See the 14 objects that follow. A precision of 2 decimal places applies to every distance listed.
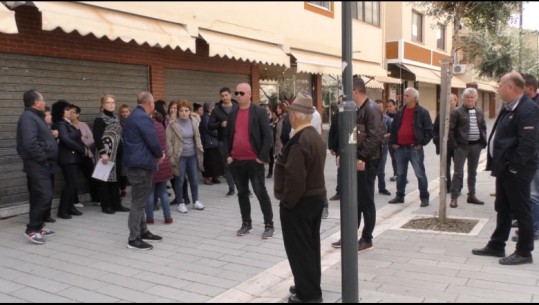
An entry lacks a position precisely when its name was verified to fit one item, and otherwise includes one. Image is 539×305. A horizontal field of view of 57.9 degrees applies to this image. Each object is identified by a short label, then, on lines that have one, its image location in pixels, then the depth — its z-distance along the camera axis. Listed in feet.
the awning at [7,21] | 19.72
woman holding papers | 24.98
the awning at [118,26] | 13.89
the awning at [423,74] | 73.36
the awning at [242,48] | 30.06
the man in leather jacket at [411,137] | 25.84
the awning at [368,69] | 49.42
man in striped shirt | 26.30
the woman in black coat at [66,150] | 23.70
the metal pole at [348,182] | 11.79
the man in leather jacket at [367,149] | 17.66
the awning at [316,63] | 39.52
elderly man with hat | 12.64
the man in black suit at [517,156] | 15.56
